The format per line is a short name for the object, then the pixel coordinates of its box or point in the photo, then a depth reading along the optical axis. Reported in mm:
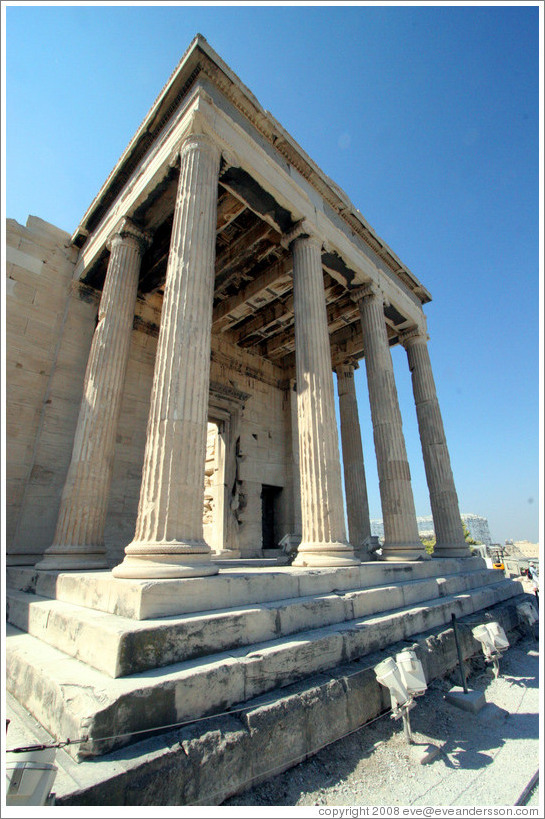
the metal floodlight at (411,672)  3963
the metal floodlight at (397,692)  3822
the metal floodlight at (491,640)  5863
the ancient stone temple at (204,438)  3863
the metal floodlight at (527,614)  8805
